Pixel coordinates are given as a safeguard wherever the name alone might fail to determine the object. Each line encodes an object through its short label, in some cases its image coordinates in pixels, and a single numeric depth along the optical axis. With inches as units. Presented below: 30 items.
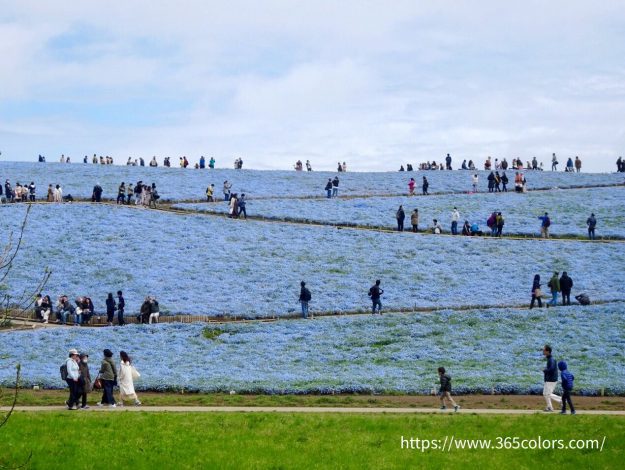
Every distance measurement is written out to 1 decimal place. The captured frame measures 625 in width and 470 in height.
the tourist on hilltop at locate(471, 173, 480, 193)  3411.7
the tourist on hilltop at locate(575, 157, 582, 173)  4003.4
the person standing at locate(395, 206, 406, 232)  2738.7
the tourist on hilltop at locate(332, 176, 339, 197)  3324.3
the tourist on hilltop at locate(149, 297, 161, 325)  1973.4
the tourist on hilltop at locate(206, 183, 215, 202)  3146.2
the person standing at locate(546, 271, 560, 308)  2020.2
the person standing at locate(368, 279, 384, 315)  1989.4
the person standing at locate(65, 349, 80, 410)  1240.2
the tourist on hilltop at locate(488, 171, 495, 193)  3390.7
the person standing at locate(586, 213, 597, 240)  2699.3
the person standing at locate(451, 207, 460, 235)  2748.5
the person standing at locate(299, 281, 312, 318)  1962.4
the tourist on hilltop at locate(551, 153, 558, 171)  4040.4
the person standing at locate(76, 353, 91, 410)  1251.2
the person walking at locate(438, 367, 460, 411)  1254.3
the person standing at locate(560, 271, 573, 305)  2014.0
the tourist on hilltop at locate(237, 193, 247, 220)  2869.1
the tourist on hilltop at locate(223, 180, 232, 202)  3181.6
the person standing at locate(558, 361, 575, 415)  1203.9
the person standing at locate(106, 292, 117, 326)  1969.7
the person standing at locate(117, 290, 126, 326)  1963.8
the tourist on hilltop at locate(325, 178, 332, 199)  3287.4
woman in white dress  1296.8
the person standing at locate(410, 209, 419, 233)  2765.7
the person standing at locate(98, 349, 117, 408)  1278.3
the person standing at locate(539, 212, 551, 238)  2704.2
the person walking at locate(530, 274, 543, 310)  2007.9
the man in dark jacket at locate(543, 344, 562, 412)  1231.5
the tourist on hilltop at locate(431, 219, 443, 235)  2787.9
